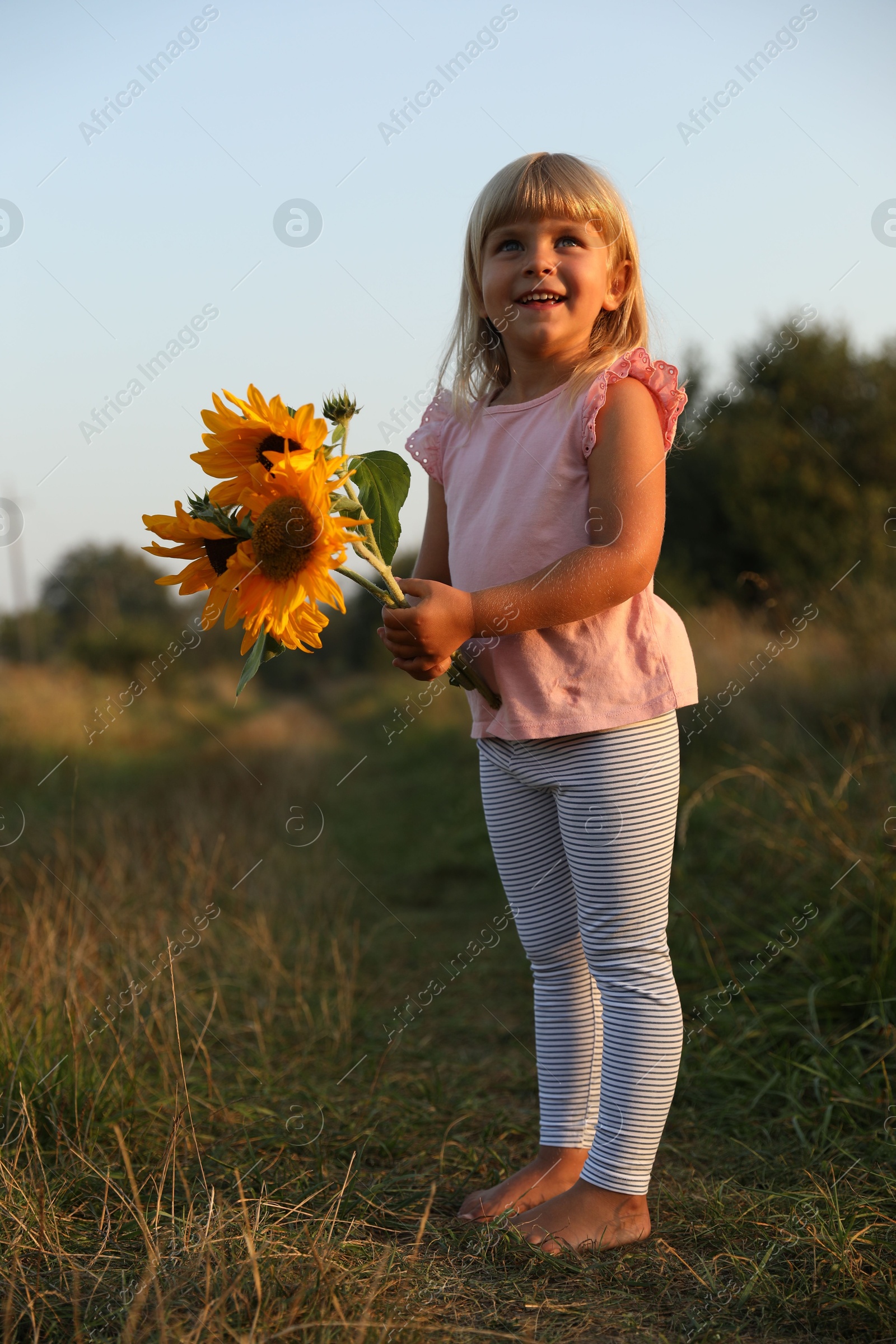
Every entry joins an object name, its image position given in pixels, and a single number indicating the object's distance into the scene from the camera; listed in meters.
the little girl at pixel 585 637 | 1.65
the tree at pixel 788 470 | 13.98
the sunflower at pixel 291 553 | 1.34
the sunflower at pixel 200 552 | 1.47
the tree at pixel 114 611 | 17.83
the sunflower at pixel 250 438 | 1.37
